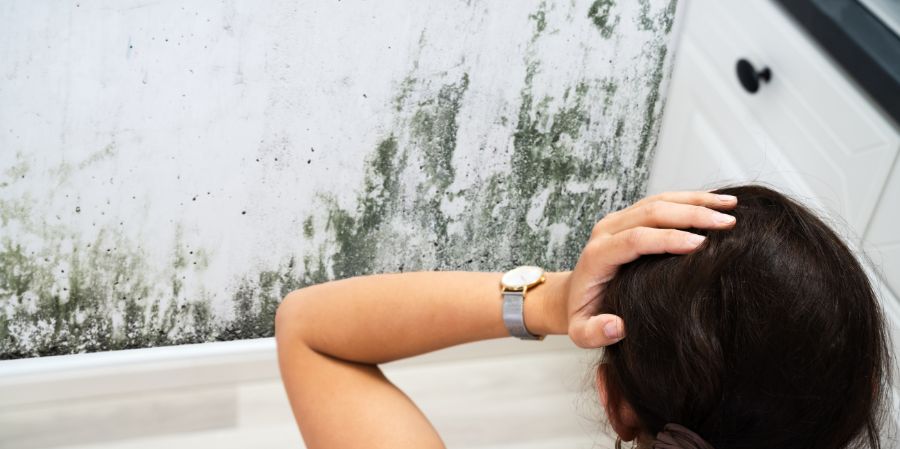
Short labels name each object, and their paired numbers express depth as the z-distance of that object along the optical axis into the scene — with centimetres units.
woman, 66
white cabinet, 125
